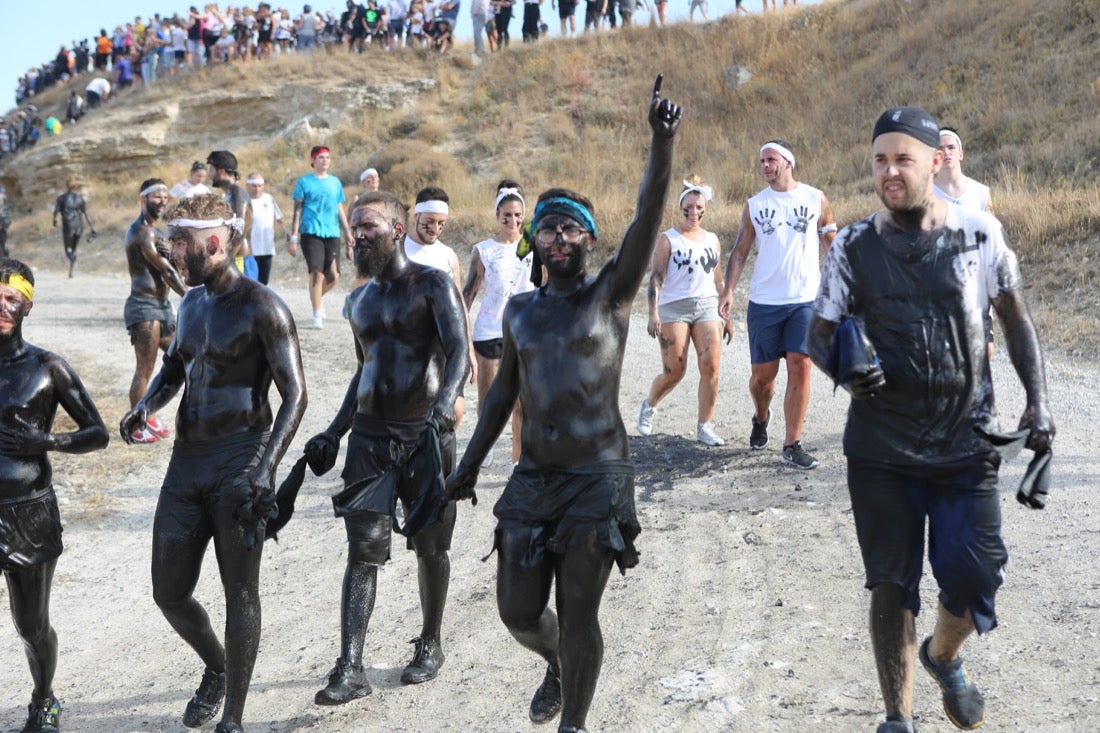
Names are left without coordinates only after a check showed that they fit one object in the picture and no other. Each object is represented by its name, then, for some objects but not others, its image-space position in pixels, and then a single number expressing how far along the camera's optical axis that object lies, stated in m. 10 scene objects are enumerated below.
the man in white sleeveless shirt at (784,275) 8.29
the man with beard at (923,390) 4.02
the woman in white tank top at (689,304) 8.93
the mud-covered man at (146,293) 9.84
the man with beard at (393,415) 5.33
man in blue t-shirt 14.04
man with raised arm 4.29
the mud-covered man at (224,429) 4.80
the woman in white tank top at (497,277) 8.44
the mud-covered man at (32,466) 5.07
